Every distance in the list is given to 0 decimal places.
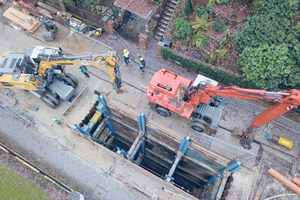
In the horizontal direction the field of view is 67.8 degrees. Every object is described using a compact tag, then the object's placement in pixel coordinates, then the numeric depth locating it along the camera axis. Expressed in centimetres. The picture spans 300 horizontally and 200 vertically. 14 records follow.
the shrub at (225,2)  2140
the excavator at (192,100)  1650
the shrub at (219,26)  2136
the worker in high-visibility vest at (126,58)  1997
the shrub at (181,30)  2174
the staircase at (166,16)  2300
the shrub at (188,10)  2218
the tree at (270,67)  1819
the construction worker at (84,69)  1987
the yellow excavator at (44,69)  1747
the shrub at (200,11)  2180
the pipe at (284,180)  1738
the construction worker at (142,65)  1964
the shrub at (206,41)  2133
